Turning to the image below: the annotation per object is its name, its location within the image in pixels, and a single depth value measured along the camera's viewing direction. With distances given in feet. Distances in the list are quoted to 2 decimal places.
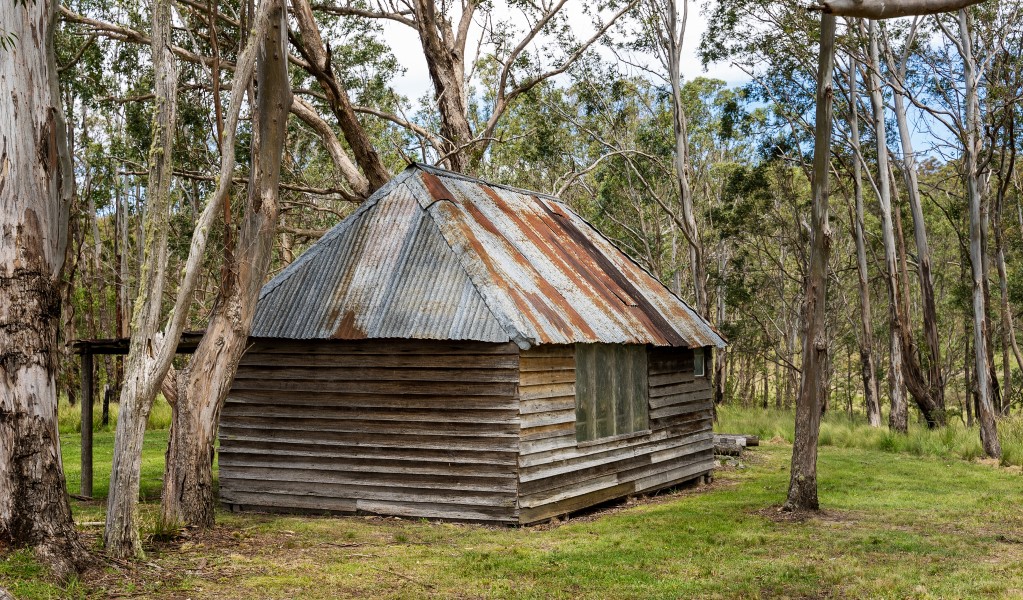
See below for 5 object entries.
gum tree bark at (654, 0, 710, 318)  86.43
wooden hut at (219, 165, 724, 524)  39.01
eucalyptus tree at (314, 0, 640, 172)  70.90
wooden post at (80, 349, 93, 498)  44.04
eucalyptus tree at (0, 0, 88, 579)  26.32
